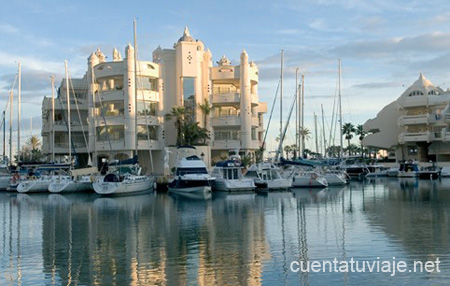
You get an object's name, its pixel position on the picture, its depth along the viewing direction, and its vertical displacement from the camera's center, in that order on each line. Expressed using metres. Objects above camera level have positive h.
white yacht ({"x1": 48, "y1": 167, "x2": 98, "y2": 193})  55.16 -2.05
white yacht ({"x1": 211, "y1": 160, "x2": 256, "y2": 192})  51.47 -1.94
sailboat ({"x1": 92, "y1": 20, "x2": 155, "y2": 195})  49.94 -1.98
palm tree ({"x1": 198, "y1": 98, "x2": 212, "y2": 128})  69.31 +6.94
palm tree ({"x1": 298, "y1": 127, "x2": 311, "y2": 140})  151.98 +7.15
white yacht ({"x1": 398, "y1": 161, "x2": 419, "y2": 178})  82.56 -2.29
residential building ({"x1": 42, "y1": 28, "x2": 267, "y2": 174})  66.44 +7.46
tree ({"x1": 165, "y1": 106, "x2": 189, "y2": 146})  67.31 +5.42
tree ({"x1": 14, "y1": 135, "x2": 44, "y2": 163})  107.74 +3.21
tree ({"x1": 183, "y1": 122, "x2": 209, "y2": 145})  66.36 +3.42
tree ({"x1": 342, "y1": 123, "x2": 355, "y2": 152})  127.91 +6.51
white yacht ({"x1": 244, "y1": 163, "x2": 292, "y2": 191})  53.06 -1.90
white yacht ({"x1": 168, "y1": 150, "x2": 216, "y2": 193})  49.00 -1.65
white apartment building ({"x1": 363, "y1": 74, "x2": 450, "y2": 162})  92.93 +5.73
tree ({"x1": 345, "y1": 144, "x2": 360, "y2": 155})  172.96 +2.56
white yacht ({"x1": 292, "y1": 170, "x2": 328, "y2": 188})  57.59 -2.53
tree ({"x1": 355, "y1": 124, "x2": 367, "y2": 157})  128.18 +6.02
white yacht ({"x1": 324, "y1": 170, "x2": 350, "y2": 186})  60.65 -2.53
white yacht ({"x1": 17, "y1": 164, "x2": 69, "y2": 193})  56.50 -1.85
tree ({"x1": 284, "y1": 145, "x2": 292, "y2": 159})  153.62 +2.73
